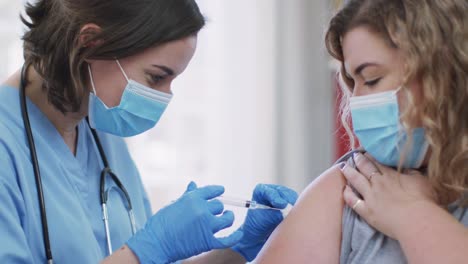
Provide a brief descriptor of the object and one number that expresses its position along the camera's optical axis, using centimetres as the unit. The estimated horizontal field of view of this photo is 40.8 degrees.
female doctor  138
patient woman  122
